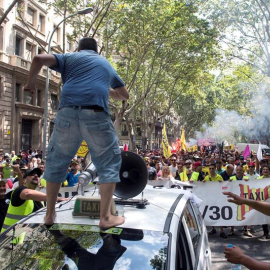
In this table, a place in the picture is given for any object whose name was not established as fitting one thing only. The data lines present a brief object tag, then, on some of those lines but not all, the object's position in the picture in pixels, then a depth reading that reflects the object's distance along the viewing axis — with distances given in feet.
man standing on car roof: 9.22
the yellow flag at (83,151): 44.89
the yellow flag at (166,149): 58.90
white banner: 26.05
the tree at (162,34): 63.41
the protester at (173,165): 38.32
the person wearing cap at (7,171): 38.88
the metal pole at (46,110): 62.74
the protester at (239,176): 28.45
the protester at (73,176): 30.27
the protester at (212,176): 28.14
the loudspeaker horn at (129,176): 11.38
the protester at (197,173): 31.60
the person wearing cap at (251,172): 30.83
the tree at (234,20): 57.07
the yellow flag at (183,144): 80.35
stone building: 86.94
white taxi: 8.16
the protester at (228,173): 29.58
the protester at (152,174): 34.40
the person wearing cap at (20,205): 12.86
